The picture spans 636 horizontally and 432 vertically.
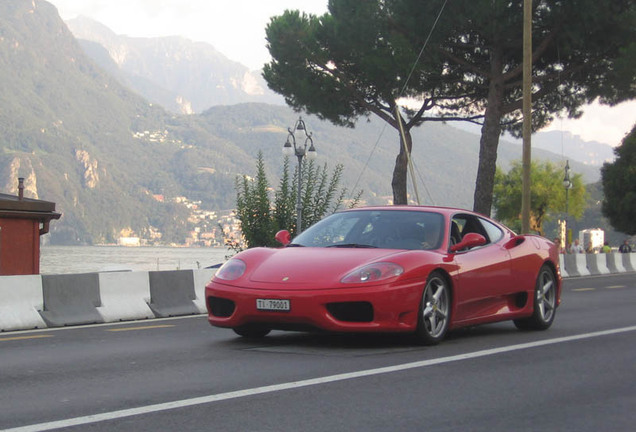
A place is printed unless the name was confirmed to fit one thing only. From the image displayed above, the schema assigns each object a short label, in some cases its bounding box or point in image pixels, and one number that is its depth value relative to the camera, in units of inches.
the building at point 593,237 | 3971.5
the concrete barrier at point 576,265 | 1274.6
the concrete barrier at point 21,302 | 480.1
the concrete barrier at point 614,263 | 1408.7
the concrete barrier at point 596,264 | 1342.3
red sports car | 350.3
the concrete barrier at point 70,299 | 502.6
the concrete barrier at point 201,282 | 602.5
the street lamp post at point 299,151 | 1135.6
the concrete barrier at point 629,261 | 1457.9
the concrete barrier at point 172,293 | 567.5
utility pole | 1167.6
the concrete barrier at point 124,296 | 533.3
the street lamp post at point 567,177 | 2214.6
